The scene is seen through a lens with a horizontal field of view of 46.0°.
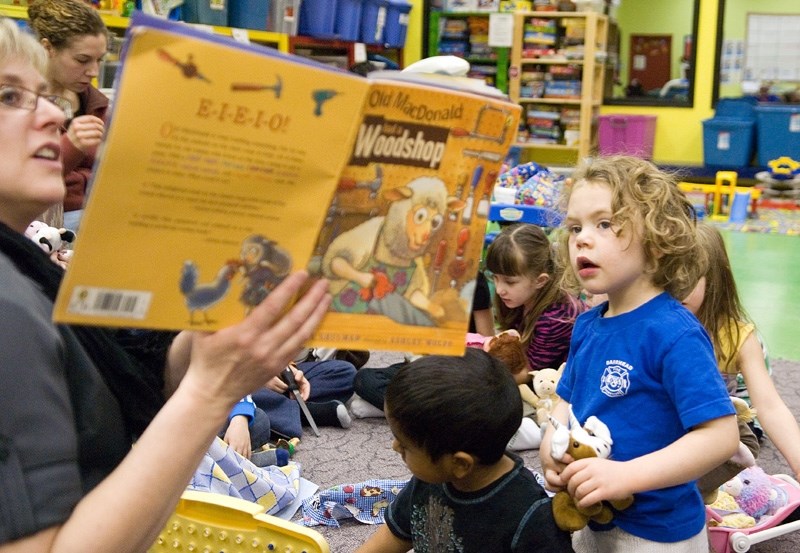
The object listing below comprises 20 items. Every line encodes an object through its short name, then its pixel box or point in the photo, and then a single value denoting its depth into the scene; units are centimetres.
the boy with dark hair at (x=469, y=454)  148
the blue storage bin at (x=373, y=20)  649
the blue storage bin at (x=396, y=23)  693
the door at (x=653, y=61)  1111
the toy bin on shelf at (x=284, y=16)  518
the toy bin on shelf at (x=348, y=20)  611
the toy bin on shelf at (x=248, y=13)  494
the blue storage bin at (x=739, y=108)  908
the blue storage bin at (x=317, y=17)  584
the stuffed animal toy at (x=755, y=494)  236
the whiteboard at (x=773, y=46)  1005
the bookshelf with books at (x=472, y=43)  888
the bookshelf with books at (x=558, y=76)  845
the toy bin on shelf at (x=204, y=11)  469
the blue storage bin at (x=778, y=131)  878
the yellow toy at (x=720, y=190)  756
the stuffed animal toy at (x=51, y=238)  237
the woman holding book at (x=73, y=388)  82
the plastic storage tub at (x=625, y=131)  963
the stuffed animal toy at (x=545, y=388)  303
